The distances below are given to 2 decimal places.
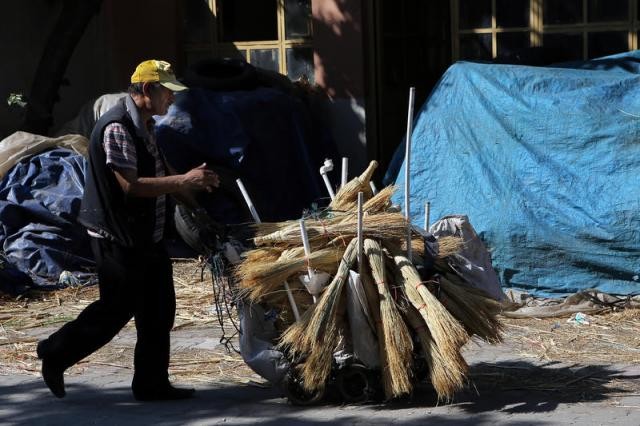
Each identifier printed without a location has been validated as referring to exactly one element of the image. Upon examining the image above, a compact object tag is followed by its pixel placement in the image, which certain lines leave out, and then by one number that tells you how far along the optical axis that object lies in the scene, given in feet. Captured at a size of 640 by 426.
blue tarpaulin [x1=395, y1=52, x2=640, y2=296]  51.52
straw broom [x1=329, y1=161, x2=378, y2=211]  38.34
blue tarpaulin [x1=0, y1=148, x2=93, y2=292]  60.08
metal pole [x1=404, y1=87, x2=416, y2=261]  36.55
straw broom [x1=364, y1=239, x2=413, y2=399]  34.65
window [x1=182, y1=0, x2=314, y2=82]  76.59
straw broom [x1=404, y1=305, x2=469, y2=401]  34.14
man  36.70
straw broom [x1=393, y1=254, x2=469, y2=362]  34.32
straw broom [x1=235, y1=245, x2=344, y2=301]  35.60
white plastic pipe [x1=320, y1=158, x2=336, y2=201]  37.52
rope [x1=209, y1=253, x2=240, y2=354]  36.86
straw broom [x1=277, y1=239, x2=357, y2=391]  35.12
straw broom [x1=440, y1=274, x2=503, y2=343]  35.88
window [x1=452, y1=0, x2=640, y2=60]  68.95
